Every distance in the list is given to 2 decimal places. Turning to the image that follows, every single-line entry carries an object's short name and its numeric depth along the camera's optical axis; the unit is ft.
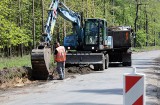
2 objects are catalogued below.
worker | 66.18
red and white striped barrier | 18.76
